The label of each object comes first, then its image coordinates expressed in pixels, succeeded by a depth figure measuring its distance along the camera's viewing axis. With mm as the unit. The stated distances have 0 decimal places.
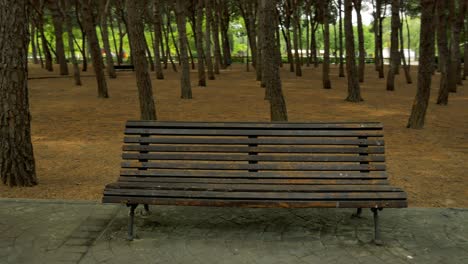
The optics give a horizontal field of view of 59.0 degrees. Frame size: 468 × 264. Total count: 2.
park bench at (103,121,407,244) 4012
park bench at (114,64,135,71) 32100
